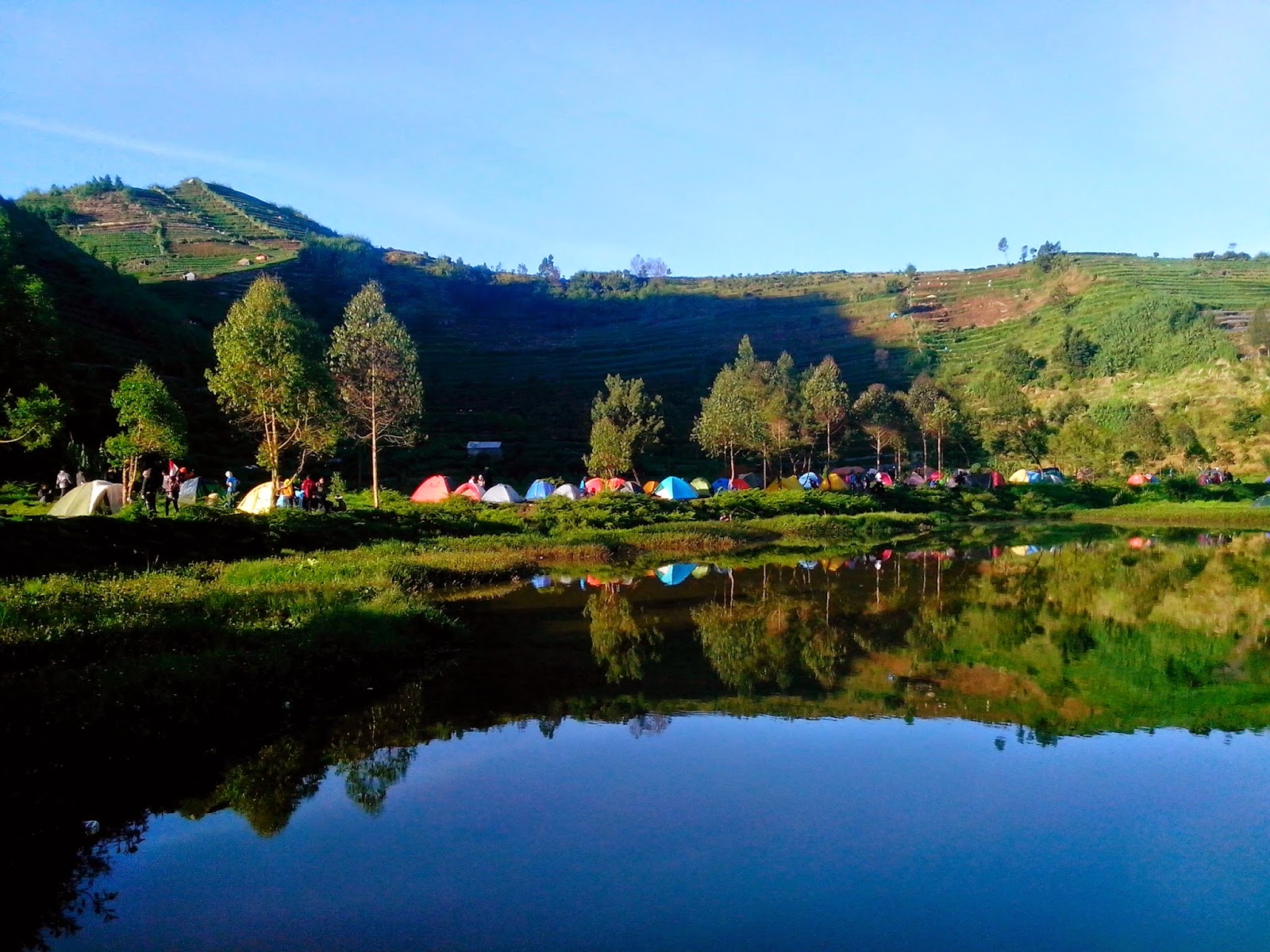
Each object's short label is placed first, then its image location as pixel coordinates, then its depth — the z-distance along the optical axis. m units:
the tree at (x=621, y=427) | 56.69
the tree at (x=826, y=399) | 62.75
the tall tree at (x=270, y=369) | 36.53
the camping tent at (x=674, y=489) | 51.81
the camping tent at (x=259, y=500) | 35.53
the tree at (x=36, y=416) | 30.92
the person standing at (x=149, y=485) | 27.77
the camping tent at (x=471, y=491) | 45.00
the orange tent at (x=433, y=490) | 45.84
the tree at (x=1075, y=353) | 100.62
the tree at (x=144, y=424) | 38.66
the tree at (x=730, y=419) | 58.91
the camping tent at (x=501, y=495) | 44.56
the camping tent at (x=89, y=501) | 28.97
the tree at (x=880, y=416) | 67.47
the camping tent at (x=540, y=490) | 52.03
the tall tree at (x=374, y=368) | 38.81
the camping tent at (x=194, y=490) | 37.78
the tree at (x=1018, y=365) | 101.12
